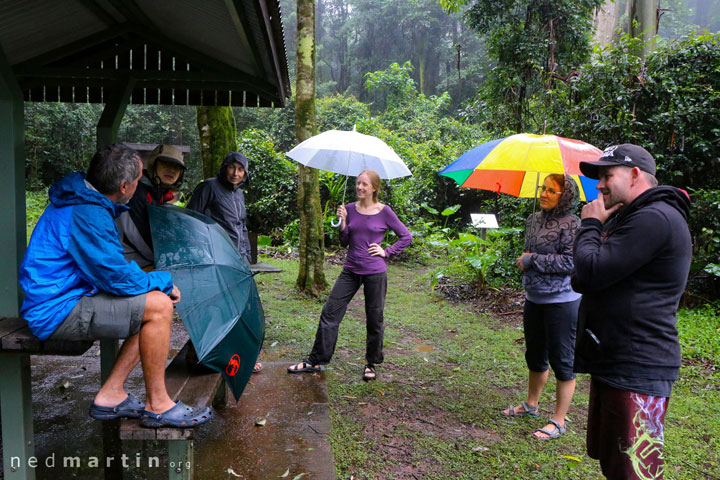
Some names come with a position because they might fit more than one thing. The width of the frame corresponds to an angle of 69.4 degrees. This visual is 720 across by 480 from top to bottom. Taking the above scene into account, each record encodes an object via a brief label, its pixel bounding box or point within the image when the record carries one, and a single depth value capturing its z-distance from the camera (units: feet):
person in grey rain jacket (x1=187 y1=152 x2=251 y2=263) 14.58
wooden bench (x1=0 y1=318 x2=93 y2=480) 8.54
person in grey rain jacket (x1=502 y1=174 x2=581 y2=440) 12.19
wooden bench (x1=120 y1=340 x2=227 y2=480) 7.80
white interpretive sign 28.80
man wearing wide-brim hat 10.19
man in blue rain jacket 7.58
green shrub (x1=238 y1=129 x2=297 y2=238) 42.19
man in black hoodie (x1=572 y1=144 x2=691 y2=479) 7.32
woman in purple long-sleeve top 15.17
